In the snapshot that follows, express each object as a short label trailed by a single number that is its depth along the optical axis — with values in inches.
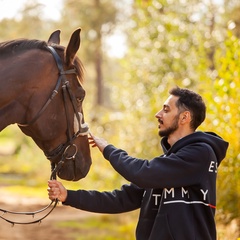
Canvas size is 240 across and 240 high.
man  237.6
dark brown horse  248.2
